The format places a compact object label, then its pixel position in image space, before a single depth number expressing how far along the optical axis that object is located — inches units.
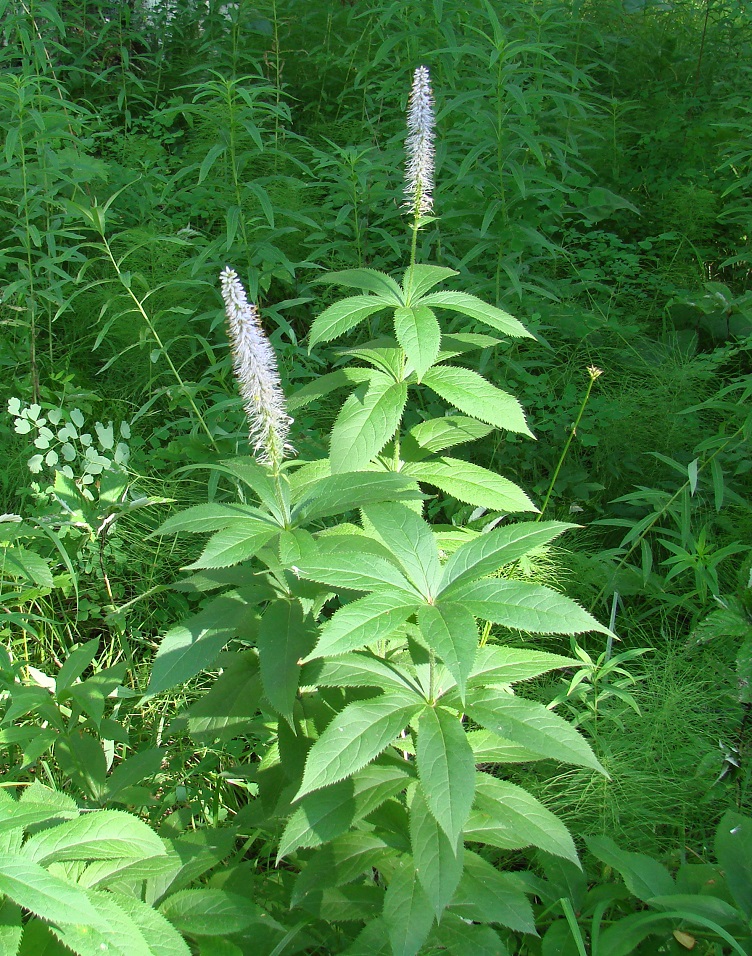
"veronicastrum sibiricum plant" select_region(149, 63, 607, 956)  56.1
